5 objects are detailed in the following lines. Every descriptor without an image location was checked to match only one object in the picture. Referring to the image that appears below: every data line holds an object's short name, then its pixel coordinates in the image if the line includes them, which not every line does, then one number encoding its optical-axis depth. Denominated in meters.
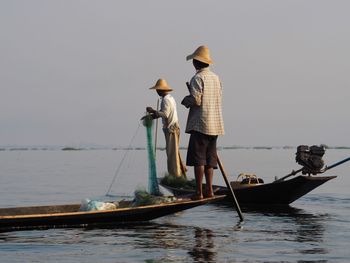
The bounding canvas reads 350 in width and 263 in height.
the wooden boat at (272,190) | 12.36
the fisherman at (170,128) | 12.21
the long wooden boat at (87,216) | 8.99
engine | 12.41
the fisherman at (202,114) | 9.50
